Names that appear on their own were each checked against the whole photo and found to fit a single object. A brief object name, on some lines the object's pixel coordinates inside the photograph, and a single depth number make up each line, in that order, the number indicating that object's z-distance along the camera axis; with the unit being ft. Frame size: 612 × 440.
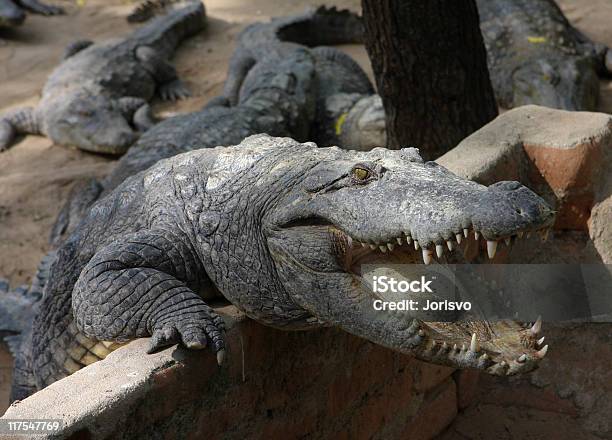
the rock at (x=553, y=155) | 10.66
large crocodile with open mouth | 6.86
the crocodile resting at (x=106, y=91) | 21.12
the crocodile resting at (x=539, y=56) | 20.84
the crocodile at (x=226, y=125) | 17.31
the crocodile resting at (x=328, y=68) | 19.21
